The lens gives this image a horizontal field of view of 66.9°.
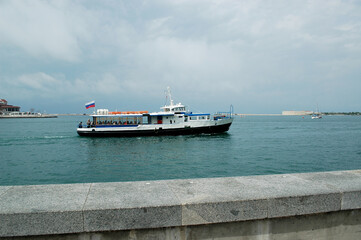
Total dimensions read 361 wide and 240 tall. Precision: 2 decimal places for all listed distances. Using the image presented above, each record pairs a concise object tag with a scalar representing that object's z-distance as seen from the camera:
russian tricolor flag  48.06
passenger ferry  47.34
